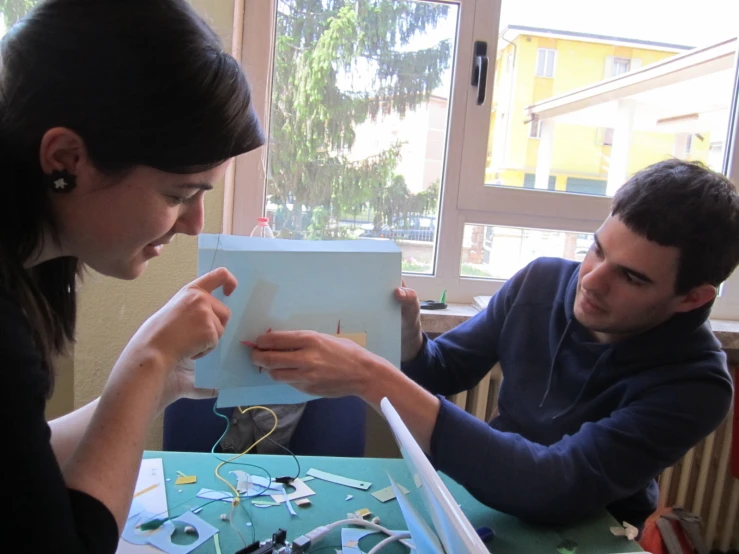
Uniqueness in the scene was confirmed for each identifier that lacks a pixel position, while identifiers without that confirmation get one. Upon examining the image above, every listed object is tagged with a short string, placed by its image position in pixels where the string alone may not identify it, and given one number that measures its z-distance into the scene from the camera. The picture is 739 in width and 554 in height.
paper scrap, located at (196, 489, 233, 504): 0.90
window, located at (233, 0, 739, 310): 1.73
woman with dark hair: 0.56
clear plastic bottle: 1.55
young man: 0.87
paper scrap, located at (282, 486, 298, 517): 0.87
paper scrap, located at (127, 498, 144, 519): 0.84
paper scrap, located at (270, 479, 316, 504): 0.91
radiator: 1.79
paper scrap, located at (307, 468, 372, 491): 0.97
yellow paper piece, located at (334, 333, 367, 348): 0.95
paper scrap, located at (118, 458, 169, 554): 0.79
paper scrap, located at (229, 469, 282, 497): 0.92
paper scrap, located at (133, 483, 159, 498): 0.90
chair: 1.40
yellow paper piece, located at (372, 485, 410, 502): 0.93
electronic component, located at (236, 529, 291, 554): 0.75
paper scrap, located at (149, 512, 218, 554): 0.77
